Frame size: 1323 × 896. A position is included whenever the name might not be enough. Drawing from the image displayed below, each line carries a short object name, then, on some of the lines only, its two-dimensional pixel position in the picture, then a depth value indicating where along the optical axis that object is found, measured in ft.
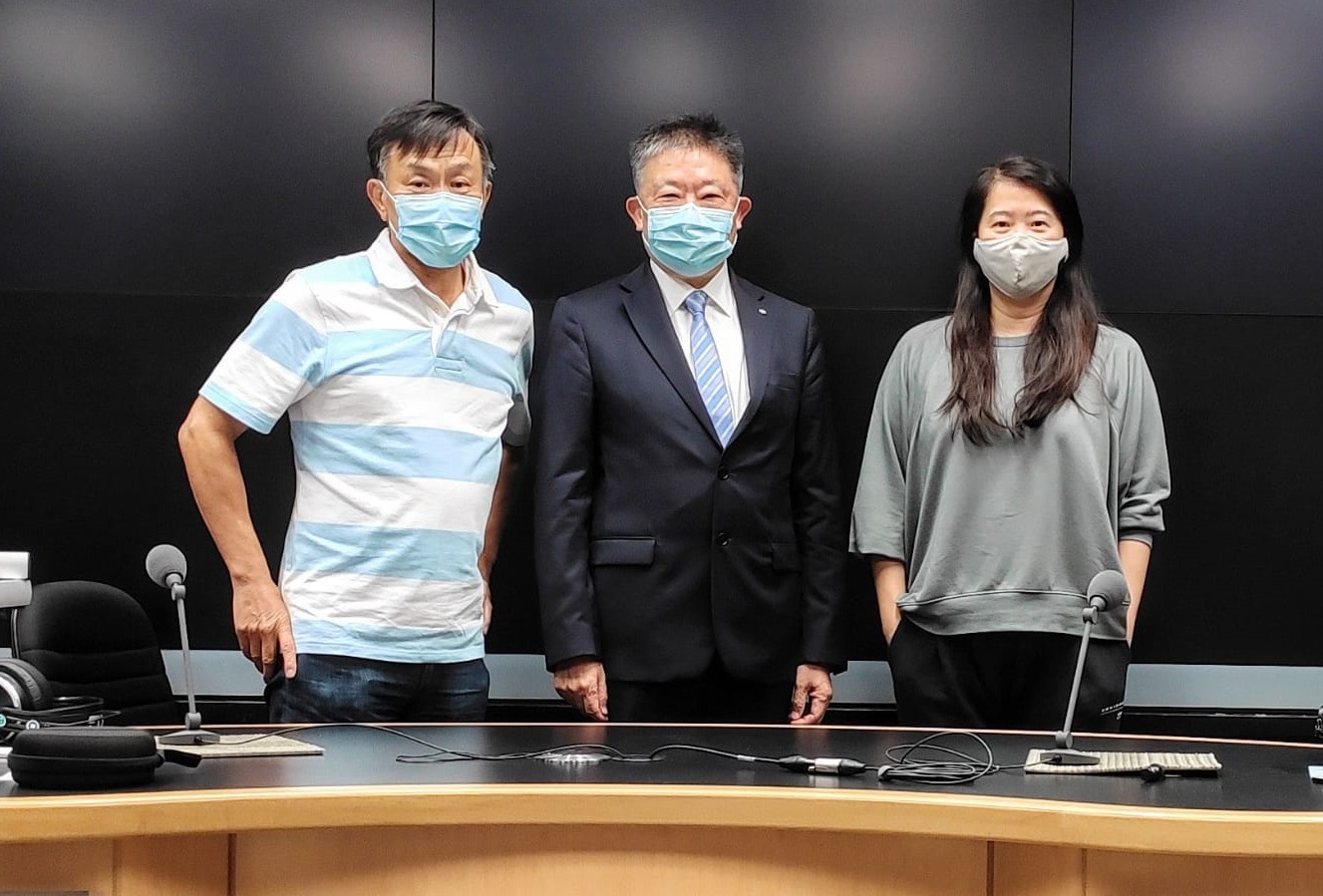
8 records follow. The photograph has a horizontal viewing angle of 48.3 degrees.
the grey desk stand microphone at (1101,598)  6.50
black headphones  6.57
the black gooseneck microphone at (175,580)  6.53
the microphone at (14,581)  6.76
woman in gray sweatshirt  8.98
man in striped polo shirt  8.49
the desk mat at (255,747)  6.22
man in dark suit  9.24
